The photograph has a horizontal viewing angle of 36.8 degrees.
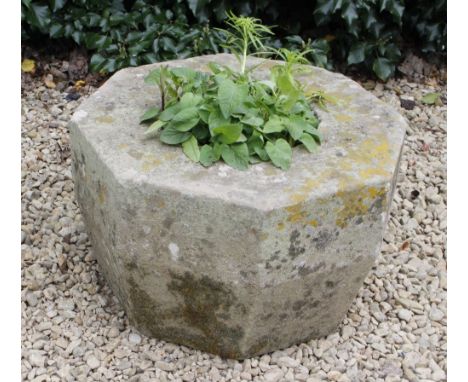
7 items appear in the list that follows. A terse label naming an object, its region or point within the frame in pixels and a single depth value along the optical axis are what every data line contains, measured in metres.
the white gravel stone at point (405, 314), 2.63
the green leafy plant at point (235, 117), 2.16
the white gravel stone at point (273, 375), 2.36
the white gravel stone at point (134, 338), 2.46
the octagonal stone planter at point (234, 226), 2.03
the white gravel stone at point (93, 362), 2.38
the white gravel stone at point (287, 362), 2.41
